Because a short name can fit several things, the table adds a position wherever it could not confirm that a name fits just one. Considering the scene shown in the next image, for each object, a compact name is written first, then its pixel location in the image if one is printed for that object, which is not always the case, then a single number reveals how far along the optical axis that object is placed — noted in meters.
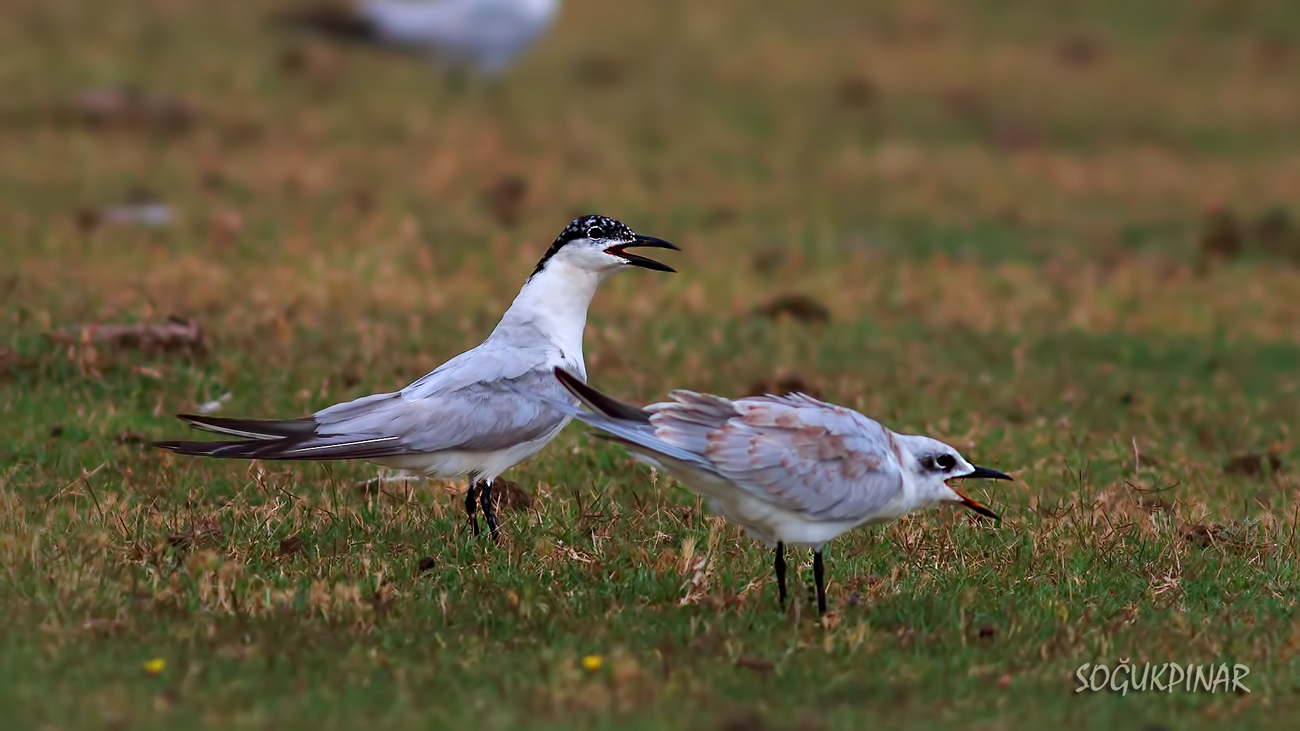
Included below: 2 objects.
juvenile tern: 11.79
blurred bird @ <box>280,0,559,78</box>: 35.47
